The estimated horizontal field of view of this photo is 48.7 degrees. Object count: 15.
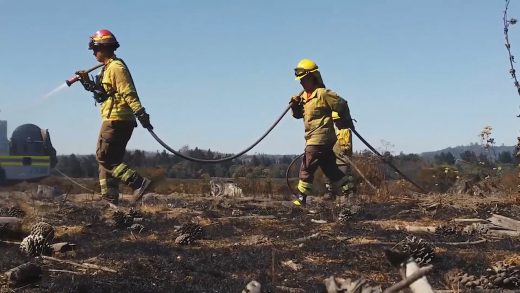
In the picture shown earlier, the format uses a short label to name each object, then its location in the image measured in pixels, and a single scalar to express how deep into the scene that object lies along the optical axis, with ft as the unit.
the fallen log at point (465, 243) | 15.69
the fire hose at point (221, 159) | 24.67
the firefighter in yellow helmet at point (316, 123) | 26.48
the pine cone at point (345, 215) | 21.35
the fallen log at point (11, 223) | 15.12
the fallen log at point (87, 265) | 11.47
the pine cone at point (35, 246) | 12.99
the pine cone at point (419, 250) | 12.87
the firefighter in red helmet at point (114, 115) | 23.40
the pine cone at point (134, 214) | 20.17
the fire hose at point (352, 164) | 30.25
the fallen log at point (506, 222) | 18.07
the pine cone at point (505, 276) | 10.51
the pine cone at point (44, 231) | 13.75
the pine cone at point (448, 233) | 16.96
